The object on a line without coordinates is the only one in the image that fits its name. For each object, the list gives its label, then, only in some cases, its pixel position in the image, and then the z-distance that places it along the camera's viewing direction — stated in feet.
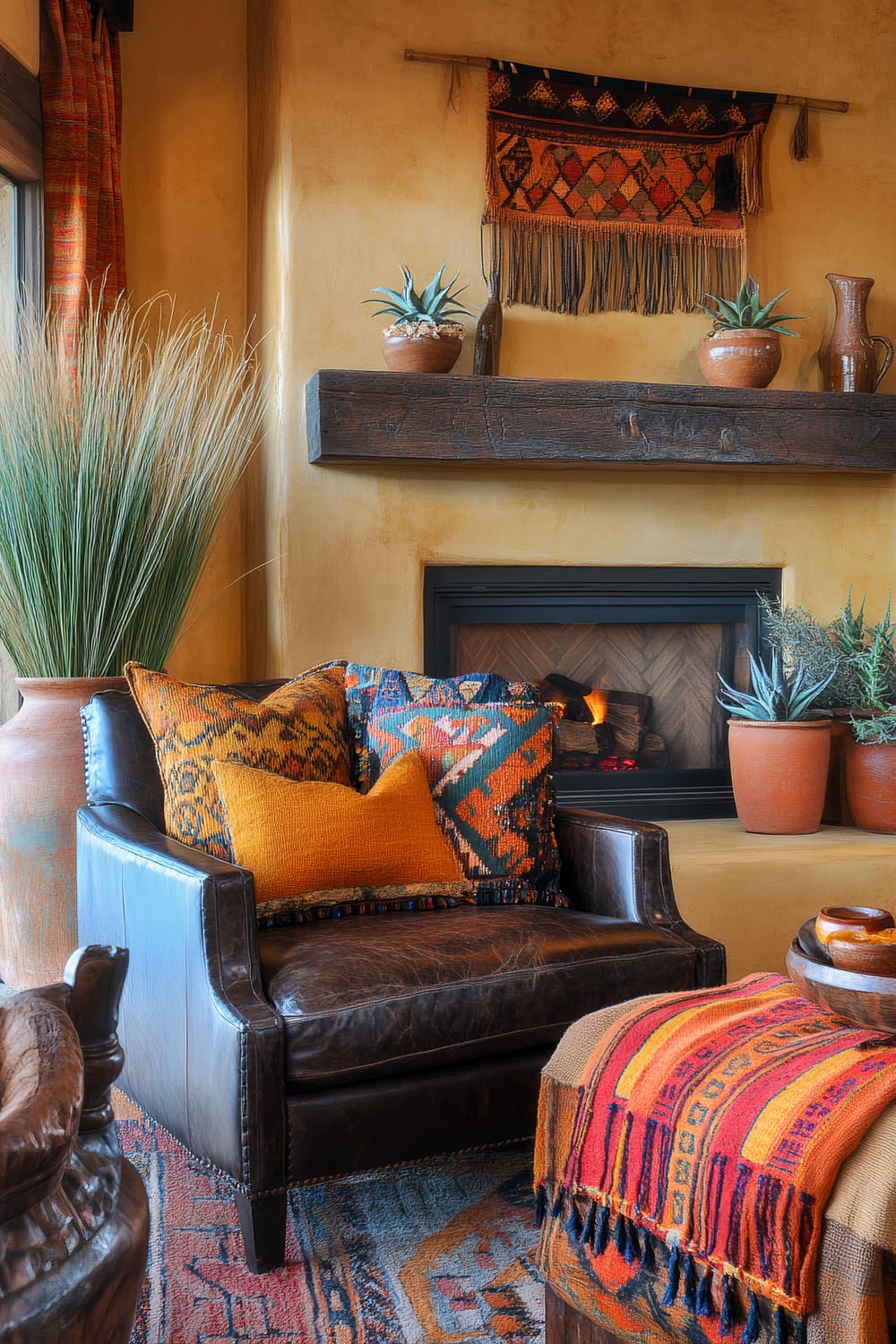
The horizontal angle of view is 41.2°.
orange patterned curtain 10.41
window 10.05
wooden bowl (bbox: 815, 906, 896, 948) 4.46
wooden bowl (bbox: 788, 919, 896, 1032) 4.09
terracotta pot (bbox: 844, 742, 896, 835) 10.53
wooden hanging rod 10.62
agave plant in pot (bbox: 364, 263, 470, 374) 10.20
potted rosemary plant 10.47
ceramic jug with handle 11.18
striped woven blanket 3.61
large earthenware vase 8.48
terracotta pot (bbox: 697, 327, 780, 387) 10.71
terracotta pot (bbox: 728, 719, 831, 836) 10.41
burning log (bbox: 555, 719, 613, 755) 11.72
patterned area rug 4.92
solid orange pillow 6.18
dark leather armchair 5.24
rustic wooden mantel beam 10.07
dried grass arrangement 8.65
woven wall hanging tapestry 10.92
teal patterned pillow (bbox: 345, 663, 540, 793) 7.27
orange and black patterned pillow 6.55
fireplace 11.21
